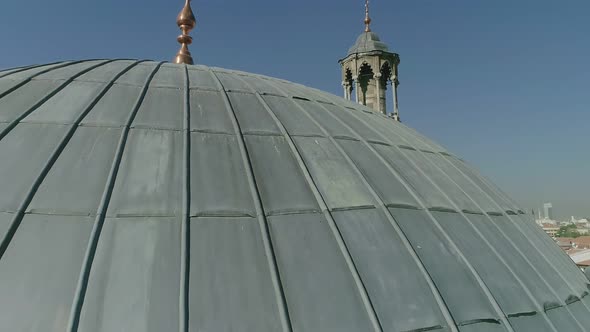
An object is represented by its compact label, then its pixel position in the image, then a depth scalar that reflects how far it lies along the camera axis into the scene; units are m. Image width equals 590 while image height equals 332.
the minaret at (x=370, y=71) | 21.72
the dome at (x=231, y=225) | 2.93
